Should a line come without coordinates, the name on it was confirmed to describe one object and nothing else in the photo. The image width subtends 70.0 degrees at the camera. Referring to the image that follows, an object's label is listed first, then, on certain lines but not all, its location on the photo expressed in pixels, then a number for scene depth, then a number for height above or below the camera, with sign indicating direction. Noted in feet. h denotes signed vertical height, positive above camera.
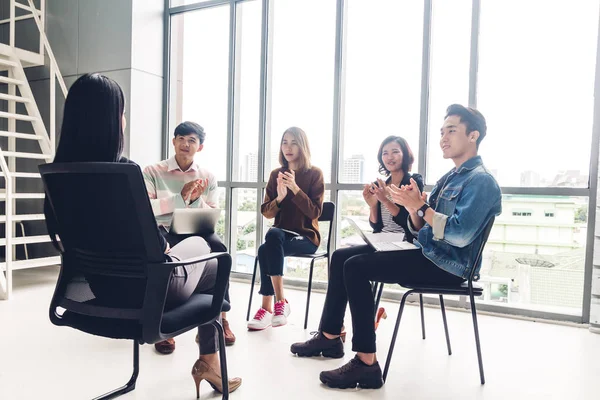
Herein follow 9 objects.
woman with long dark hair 4.28 +0.35
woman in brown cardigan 9.02 -0.92
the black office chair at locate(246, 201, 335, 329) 9.23 -1.73
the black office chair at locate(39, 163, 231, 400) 3.95 -0.89
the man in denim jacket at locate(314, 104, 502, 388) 5.92 -0.93
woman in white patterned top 7.04 -1.02
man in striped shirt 8.28 -0.19
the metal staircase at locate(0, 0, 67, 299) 12.51 +1.84
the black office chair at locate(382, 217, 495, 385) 6.27 -1.65
